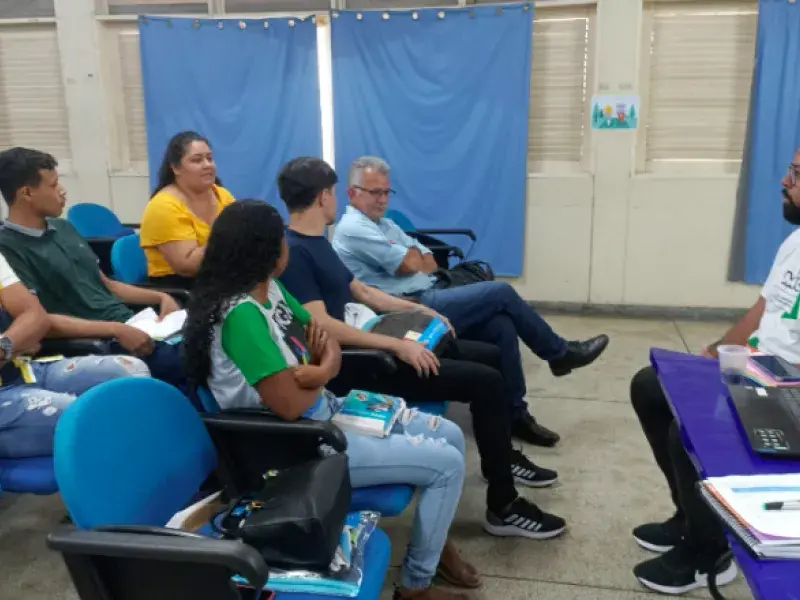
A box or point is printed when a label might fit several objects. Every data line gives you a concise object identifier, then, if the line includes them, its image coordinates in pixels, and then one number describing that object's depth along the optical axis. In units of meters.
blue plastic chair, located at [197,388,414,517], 1.58
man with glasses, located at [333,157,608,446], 2.72
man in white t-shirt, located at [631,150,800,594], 1.78
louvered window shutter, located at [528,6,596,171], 4.24
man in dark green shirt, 2.21
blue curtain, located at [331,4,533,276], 4.18
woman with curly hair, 1.49
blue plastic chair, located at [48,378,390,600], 1.08
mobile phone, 1.54
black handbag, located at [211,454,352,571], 1.20
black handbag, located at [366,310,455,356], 2.20
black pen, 1.02
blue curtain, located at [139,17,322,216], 4.39
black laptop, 1.20
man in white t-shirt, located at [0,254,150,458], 1.80
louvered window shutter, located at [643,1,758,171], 4.08
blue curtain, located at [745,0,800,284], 3.89
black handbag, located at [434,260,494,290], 3.11
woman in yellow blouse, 2.70
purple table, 0.90
